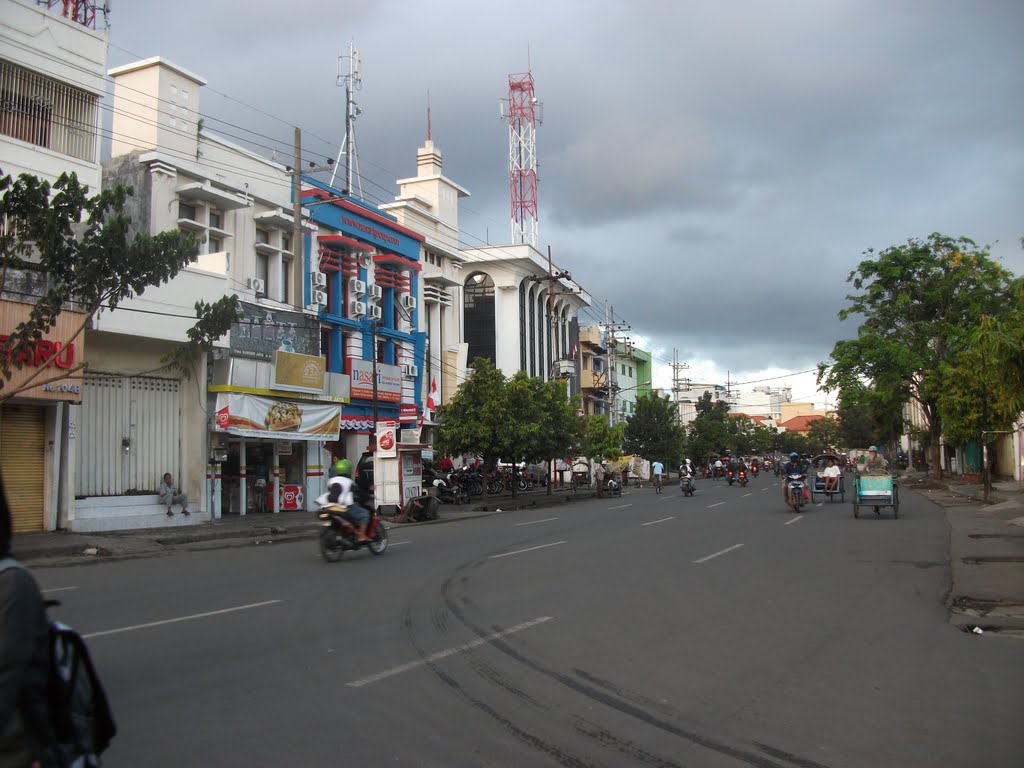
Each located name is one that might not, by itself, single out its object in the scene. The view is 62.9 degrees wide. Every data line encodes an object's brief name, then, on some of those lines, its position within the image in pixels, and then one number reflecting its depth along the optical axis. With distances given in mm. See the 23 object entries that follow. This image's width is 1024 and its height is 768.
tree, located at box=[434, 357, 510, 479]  32906
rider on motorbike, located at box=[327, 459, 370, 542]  14453
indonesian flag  38953
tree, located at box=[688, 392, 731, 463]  88938
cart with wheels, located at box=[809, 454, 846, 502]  26158
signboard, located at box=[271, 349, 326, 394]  27500
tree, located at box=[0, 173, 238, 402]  14820
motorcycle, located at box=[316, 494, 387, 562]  14398
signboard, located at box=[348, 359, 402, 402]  32594
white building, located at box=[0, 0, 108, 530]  19406
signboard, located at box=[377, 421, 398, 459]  27266
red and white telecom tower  50281
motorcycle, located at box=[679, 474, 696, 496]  35344
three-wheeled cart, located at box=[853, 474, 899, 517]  20531
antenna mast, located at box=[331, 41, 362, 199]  33812
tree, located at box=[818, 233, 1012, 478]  40719
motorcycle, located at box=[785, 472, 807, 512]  23750
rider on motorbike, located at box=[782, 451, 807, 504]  24156
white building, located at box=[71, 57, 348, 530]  22344
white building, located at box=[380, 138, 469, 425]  39719
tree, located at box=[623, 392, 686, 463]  68062
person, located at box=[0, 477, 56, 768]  2609
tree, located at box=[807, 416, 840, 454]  134125
